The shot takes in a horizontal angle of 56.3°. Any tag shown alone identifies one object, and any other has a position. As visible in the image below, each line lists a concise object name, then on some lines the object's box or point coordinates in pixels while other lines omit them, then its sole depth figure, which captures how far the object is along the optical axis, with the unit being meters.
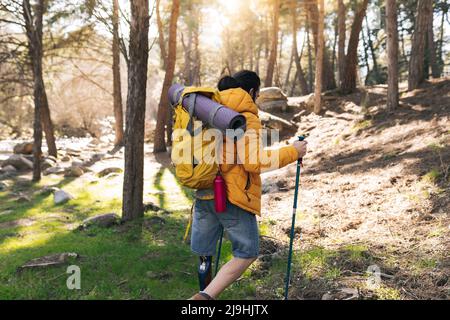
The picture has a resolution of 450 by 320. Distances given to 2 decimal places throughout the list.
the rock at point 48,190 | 10.55
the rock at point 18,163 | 15.44
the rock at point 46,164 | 15.55
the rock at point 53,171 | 14.23
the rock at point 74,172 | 13.64
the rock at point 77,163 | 16.82
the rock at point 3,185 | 11.86
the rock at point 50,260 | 5.07
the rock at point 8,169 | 14.73
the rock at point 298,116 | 18.75
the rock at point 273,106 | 20.05
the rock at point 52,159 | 16.75
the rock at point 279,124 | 17.08
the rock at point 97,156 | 18.47
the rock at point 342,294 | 4.01
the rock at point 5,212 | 8.41
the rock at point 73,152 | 20.39
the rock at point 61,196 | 9.41
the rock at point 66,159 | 18.02
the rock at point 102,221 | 6.89
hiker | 3.25
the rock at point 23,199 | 9.78
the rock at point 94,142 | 28.61
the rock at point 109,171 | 13.29
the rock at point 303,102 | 19.38
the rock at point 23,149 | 19.51
